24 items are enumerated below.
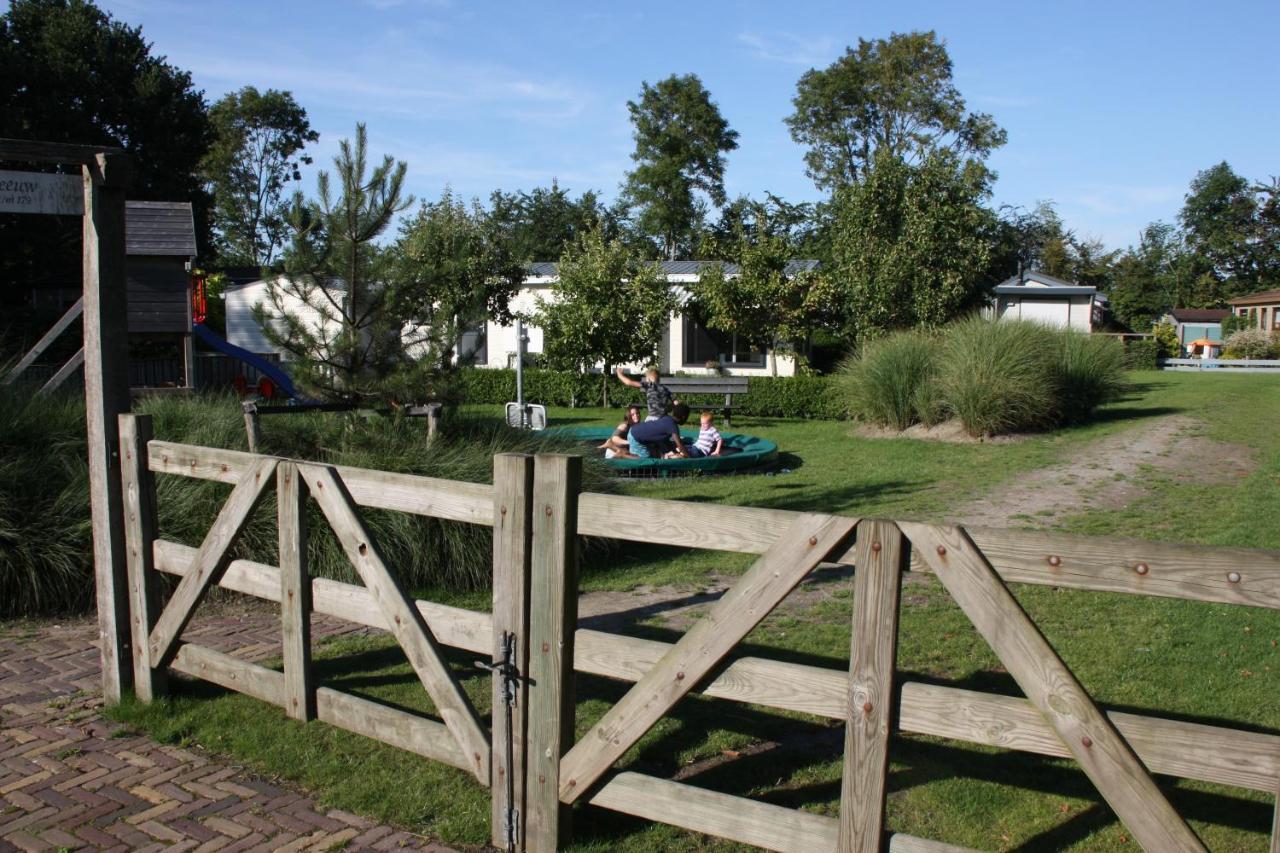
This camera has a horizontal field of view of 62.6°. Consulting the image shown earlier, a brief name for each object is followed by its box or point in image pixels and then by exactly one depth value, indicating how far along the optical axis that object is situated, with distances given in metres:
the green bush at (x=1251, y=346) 44.22
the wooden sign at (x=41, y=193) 5.31
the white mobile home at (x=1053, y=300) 43.09
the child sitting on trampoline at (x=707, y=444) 14.43
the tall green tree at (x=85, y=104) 33.47
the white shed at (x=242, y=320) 38.22
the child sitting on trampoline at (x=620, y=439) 14.59
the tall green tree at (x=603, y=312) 25.06
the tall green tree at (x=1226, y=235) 76.81
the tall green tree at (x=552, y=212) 63.56
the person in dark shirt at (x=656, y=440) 14.13
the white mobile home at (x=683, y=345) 31.58
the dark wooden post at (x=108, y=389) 5.23
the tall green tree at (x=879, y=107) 51.38
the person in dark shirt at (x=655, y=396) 15.02
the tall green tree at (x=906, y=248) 26.53
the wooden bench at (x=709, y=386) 22.24
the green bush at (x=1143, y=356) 39.72
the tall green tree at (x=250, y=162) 74.50
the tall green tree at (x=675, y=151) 55.97
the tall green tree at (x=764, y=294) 26.44
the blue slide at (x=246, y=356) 24.09
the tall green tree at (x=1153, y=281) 62.09
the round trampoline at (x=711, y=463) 13.56
